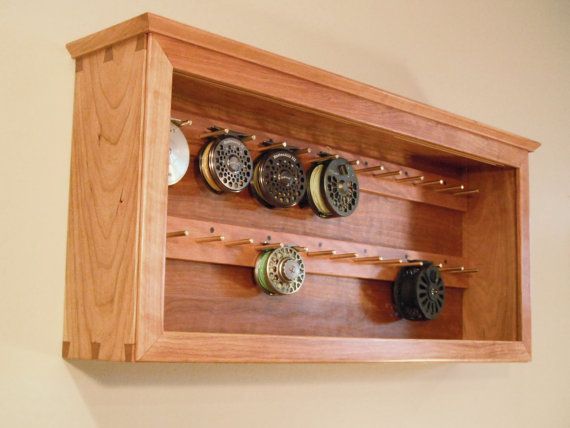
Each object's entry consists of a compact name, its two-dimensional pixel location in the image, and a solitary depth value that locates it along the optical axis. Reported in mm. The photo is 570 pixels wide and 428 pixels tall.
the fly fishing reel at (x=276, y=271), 2180
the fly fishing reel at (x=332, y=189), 2342
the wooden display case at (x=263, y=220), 1774
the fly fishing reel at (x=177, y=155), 2004
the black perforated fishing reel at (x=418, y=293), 2537
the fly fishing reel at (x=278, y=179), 2211
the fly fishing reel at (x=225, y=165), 2086
